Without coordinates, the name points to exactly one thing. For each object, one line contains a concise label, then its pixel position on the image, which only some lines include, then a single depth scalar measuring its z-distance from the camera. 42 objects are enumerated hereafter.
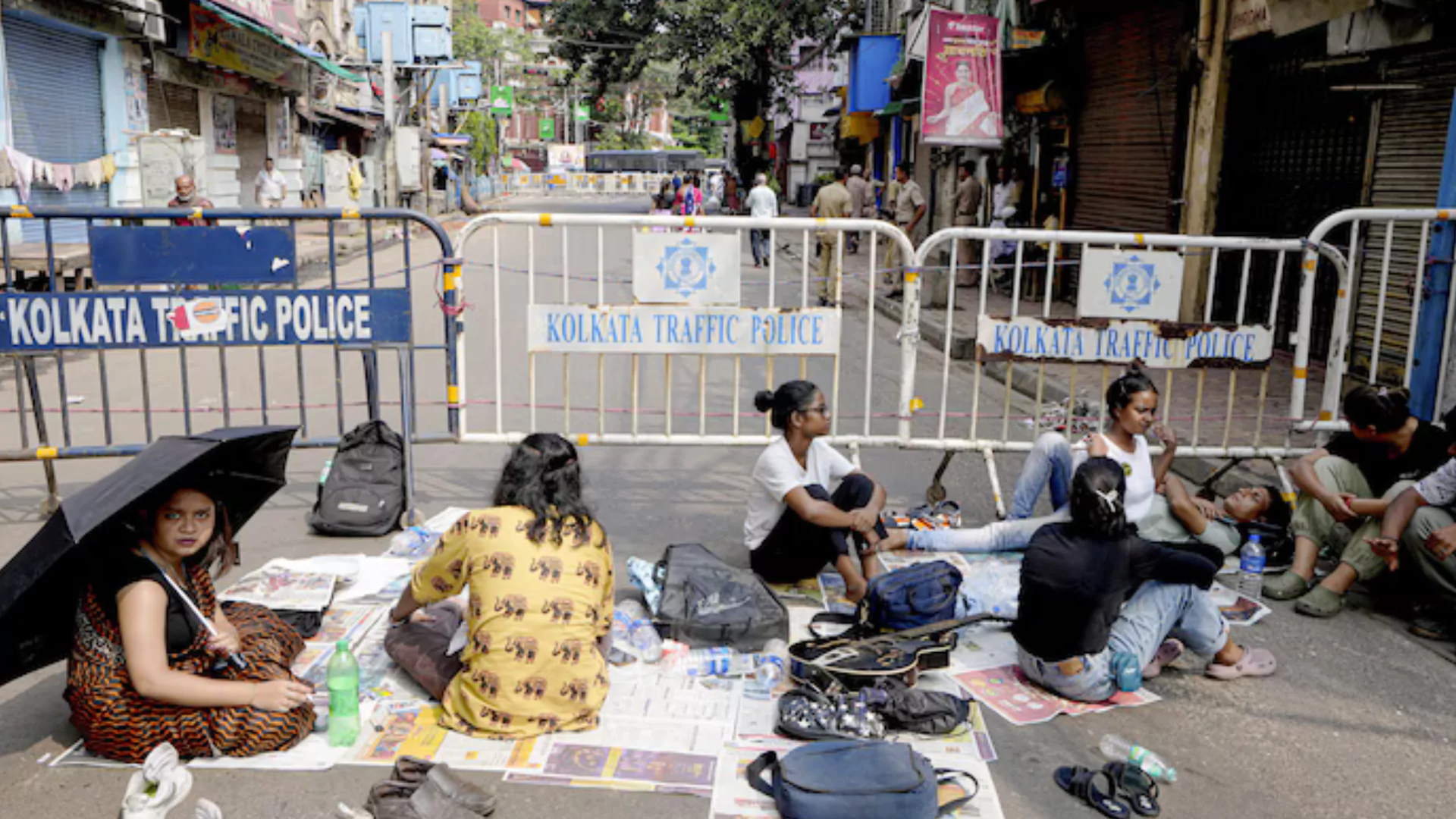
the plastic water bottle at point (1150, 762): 3.71
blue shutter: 13.46
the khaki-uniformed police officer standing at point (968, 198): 16.22
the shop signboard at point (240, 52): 18.16
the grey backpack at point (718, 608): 4.61
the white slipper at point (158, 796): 3.00
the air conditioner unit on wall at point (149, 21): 15.25
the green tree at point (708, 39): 29.64
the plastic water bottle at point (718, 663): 4.40
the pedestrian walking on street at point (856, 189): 20.98
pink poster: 13.26
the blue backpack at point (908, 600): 4.62
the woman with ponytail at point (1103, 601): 4.07
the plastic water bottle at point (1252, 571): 5.41
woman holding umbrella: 3.38
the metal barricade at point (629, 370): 6.16
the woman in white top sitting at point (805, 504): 5.18
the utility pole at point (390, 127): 33.19
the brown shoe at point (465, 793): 3.36
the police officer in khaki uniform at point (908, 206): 17.66
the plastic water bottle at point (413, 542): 5.69
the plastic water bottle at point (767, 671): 4.25
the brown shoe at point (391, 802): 3.28
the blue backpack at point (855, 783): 3.27
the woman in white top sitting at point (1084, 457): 5.27
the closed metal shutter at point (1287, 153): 9.87
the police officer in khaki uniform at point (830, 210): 16.47
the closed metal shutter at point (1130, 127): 12.89
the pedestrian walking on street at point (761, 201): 19.52
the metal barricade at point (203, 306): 5.76
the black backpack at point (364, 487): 6.02
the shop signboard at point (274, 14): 17.88
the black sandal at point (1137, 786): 3.51
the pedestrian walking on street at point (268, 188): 21.25
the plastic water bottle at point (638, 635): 4.49
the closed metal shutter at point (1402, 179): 8.24
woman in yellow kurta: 3.73
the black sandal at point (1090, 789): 3.50
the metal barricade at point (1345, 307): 6.32
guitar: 4.15
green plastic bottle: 3.73
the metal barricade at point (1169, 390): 6.33
